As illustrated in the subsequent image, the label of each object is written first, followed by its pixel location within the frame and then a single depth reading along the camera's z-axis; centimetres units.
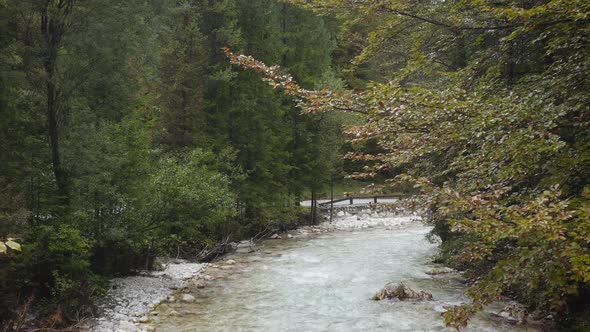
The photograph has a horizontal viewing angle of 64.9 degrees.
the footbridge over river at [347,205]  2730
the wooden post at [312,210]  2447
